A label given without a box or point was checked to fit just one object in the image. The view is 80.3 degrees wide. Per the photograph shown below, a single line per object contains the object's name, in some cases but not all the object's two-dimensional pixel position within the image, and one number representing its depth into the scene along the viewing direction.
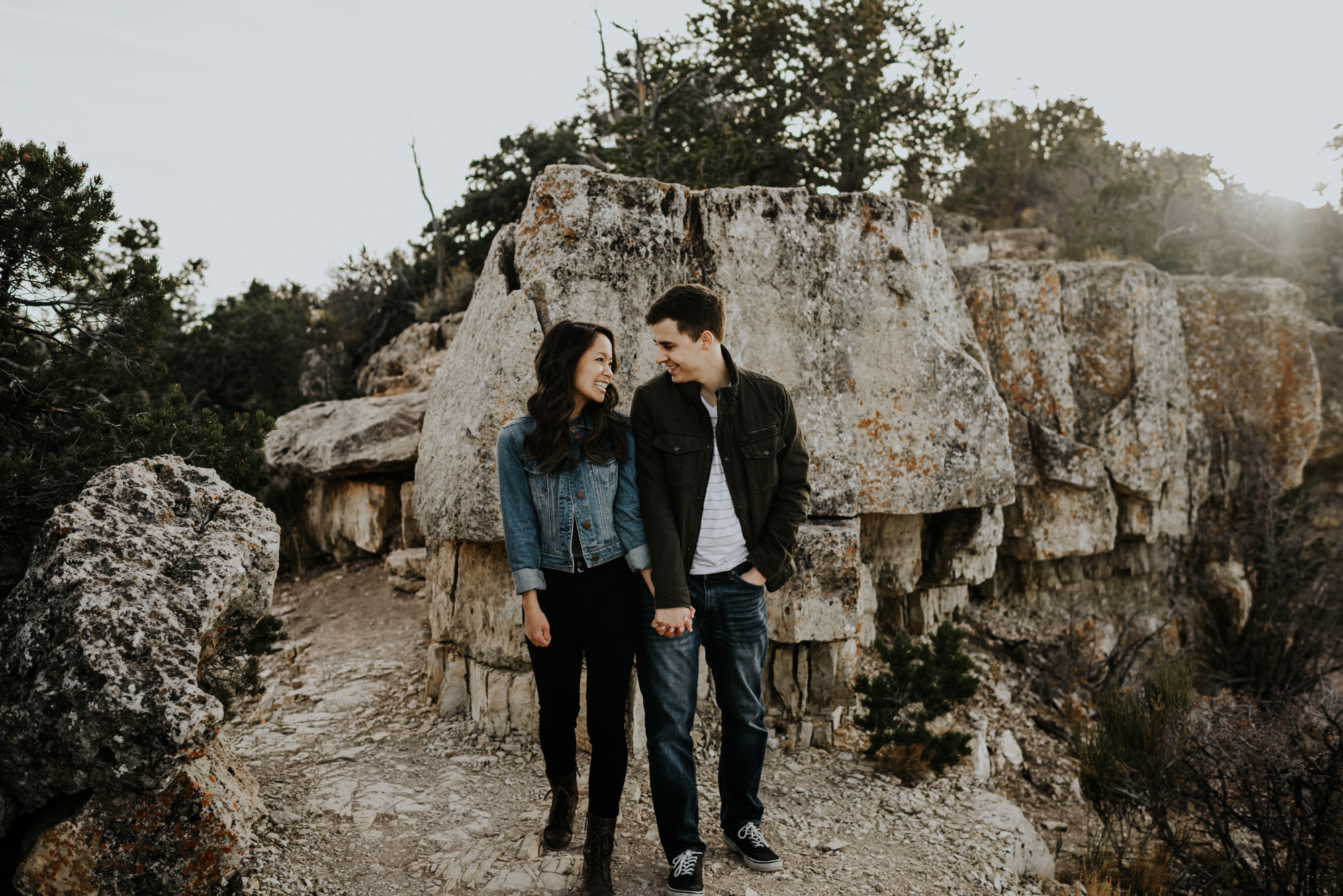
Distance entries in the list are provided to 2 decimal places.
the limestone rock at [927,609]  6.61
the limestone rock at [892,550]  6.04
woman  3.11
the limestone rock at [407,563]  7.26
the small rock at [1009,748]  5.96
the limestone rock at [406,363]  9.55
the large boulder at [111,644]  2.71
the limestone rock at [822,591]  4.87
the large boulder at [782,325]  4.72
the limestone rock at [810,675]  5.18
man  3.13
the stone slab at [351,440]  7.59
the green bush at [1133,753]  4.99
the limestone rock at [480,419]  4.55
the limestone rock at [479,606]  4.86
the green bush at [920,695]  4.90
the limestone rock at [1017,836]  4.27
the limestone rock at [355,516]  7.94
